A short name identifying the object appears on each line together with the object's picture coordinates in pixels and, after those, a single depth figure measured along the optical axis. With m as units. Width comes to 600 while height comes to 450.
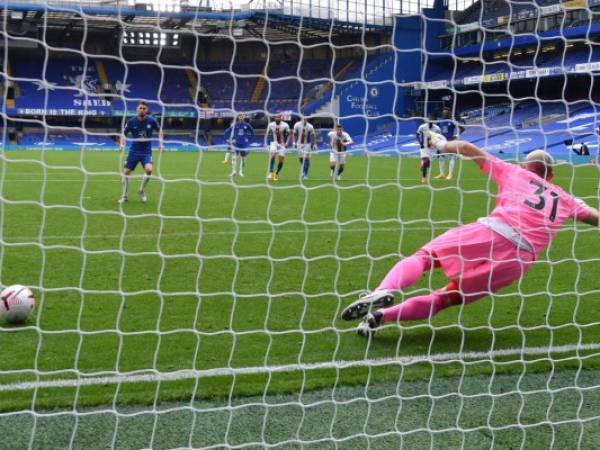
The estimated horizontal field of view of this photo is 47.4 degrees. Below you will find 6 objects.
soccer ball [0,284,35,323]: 4.64
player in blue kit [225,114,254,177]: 17.23
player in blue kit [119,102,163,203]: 10.94
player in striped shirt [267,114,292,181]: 13.05
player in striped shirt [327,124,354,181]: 12.49
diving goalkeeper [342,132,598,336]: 4.35
